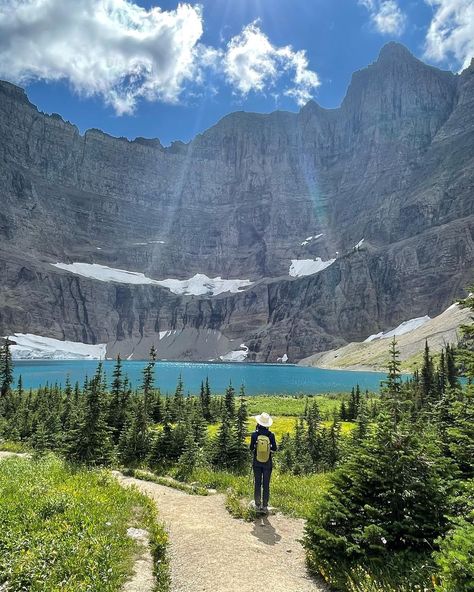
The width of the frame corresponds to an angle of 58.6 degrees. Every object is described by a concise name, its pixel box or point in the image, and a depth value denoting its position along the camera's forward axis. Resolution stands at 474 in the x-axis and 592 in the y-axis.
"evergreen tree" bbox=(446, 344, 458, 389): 59.97
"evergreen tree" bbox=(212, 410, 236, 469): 21.66
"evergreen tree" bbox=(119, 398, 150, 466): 21.19
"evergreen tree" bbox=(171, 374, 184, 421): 35.81
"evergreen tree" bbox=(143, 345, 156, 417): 32.64
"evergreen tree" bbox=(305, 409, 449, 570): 7.39
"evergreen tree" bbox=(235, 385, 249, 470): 21.56
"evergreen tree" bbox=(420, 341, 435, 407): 59.91
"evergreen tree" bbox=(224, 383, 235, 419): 43.51
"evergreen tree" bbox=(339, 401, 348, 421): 59.97
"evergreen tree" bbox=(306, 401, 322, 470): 29.66
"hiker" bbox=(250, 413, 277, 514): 11.76
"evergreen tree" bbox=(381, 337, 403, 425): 10.77
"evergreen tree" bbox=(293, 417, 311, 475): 25.66
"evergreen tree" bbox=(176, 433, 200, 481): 17.73
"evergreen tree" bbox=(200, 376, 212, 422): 55.83
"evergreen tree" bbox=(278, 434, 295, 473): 25.90
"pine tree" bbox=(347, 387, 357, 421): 58.78
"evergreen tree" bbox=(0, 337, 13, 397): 62.31
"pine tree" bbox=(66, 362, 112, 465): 19.11
